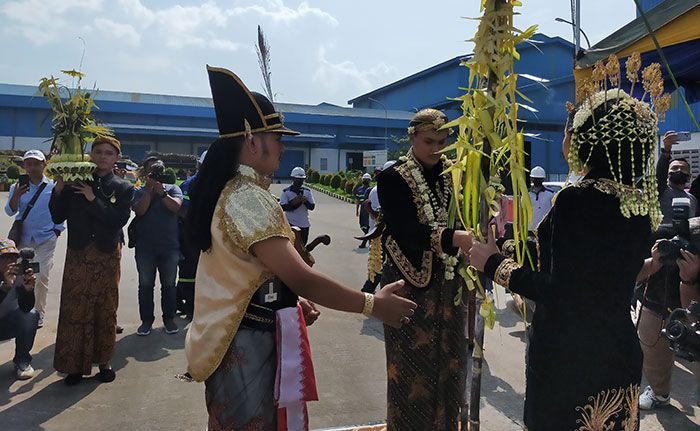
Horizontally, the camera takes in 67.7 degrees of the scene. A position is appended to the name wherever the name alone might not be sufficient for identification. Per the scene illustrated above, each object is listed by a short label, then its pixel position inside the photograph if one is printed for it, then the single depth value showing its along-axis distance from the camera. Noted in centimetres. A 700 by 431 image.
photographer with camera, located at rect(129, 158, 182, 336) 548
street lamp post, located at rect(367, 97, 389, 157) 4662
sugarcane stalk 212
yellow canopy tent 424
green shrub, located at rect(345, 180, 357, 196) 2612
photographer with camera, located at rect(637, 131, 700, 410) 289
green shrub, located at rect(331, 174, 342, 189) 3016
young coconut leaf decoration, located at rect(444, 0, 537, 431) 206
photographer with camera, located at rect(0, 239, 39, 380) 420
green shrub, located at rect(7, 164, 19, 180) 2616
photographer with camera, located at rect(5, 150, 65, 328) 554
